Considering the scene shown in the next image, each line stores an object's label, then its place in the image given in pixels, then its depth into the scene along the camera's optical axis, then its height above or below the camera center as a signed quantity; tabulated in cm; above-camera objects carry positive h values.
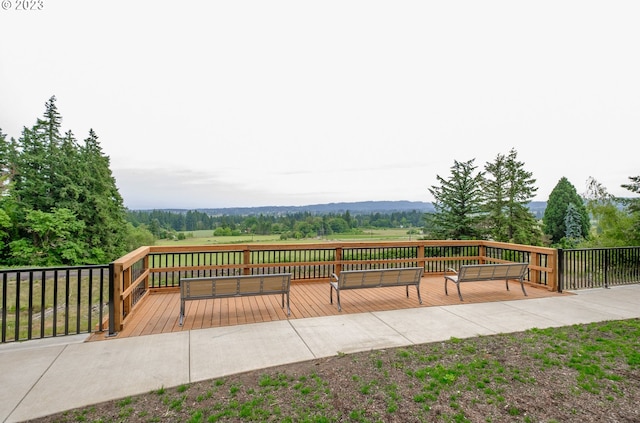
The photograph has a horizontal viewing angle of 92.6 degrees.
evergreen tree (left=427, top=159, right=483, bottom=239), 2278 +89
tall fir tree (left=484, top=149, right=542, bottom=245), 2438 +139
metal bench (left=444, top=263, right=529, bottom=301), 595 -113
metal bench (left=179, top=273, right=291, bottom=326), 450 -111
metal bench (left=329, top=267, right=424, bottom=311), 528 -112
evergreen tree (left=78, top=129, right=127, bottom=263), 2727 +80
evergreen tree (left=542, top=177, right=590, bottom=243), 3666 +110
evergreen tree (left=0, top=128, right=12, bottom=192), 2311 +431
